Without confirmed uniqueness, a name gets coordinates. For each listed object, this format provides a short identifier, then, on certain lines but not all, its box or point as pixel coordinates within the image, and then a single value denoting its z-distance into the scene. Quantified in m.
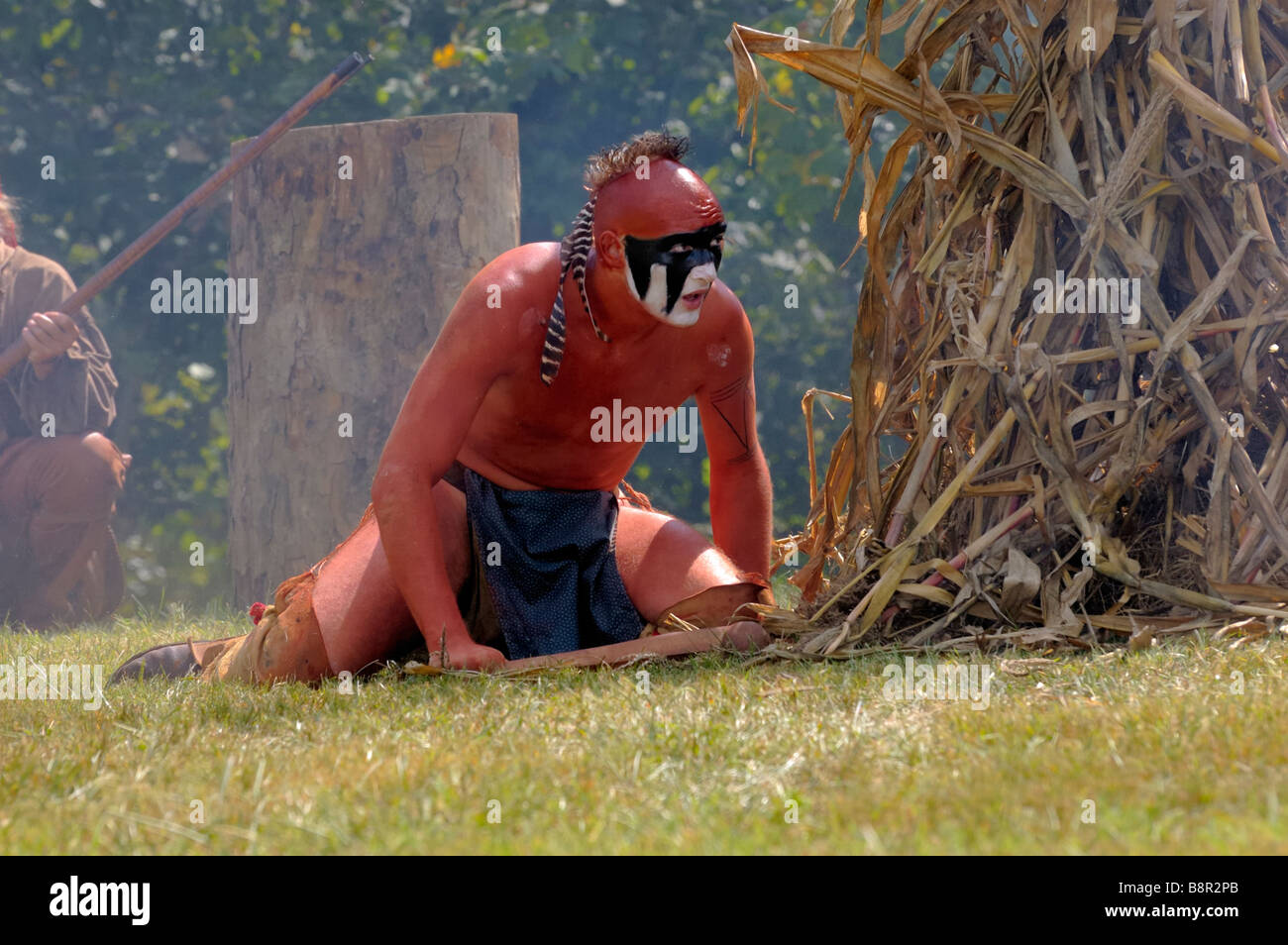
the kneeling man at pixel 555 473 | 6.54
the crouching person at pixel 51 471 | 11.55
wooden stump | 10.41
